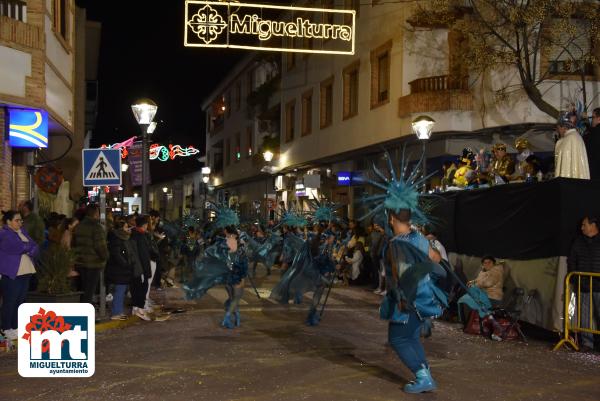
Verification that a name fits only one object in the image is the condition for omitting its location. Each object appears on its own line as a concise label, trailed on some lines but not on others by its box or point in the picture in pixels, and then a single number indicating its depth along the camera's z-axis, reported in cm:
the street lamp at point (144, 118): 1642
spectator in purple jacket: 993
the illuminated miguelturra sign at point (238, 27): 1664
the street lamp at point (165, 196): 6700
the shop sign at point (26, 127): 1571
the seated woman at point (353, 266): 1956
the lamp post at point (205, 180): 4343
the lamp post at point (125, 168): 2901
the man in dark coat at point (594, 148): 1202
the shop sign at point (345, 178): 2898
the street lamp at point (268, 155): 3606
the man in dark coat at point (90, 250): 1220
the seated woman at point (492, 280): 1159
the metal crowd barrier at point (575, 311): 987
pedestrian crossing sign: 1313
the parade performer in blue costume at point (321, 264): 1242
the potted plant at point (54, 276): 1116
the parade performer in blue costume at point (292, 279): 1266
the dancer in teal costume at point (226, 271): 1169
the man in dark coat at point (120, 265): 1232
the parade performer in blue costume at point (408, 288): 721
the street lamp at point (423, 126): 1847
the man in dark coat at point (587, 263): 990
